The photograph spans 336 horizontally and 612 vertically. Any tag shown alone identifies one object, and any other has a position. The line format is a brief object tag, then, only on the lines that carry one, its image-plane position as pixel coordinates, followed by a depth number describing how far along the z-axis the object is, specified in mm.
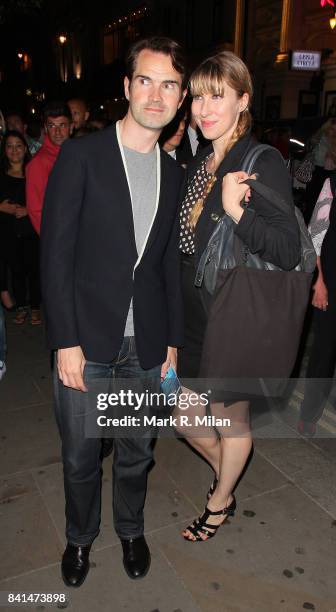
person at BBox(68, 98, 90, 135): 6230
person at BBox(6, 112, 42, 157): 7941
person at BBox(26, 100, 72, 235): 4527
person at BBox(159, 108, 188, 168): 3389
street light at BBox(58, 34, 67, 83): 43469
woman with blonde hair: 1982
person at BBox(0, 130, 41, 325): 5684
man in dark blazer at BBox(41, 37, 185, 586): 1912
